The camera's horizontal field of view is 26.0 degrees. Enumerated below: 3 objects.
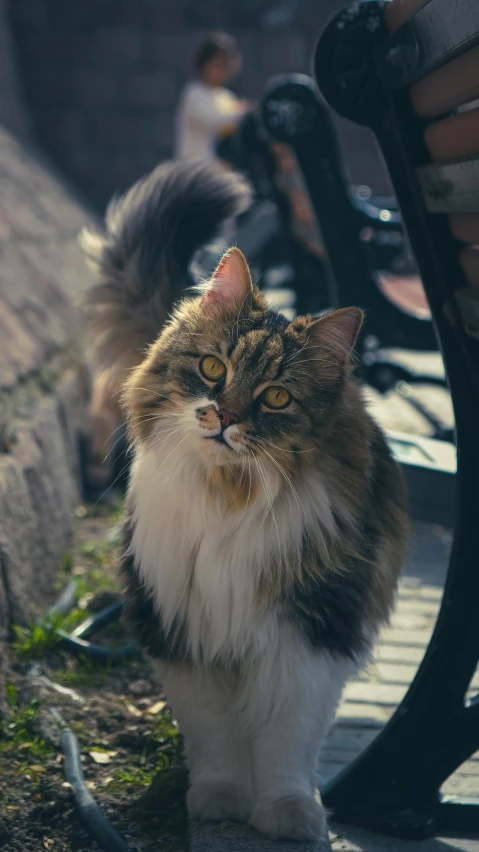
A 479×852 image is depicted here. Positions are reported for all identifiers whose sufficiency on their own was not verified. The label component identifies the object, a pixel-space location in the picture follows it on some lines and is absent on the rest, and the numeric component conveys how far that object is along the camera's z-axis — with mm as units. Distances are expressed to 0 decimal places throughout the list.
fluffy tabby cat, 2150
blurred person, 8367
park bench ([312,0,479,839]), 1813
